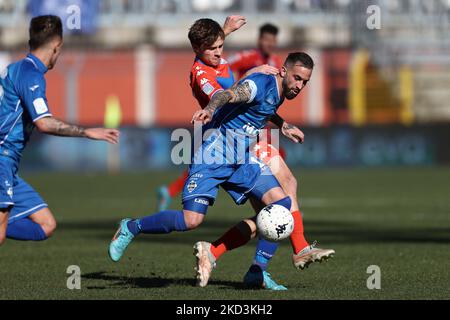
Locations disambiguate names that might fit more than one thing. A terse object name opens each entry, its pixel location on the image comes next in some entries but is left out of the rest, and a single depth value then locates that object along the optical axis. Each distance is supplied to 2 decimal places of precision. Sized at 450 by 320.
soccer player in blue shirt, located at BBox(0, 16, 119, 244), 17.58
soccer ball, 18.33
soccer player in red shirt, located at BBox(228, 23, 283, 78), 30.91
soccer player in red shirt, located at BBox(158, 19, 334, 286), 18.67
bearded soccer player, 18.55
